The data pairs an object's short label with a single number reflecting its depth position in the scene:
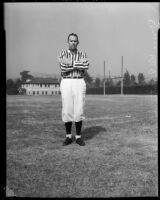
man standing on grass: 4.50
